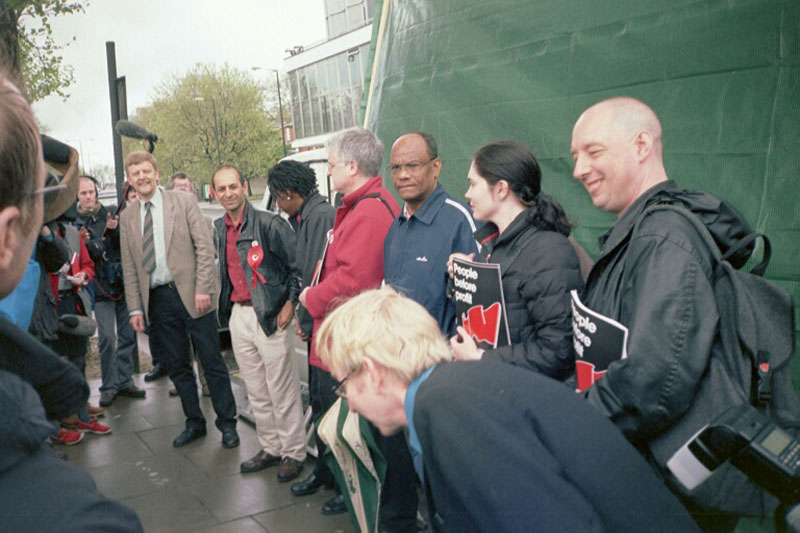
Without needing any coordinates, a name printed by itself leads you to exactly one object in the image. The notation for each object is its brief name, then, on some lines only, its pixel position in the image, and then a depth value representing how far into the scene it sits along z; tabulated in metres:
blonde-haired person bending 1.41
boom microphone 6.84
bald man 1.69
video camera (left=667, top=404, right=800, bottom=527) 1.38
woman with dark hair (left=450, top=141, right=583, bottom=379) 2.41
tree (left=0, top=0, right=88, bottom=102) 6.95
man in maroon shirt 4.38
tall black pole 7.27
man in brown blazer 4.97
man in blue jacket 3.21
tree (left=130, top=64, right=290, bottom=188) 48.22
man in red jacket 3.48
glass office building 32.53
